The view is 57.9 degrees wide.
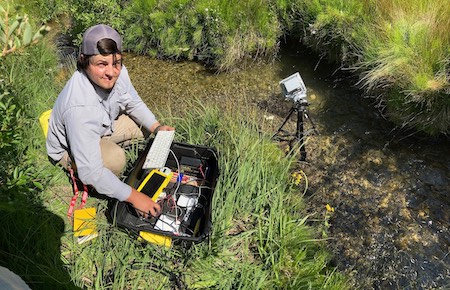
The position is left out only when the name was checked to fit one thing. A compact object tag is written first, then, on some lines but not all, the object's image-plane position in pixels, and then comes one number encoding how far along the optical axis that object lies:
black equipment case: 2.73
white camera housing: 3.41
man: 2.49
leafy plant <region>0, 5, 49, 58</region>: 1.39
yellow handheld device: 2.97
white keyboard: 2.99
